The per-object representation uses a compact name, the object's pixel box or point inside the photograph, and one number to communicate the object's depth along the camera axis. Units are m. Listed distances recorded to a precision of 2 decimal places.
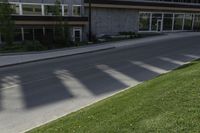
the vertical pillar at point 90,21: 31.07
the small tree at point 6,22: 25.19
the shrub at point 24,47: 24.49
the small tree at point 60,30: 28.05
